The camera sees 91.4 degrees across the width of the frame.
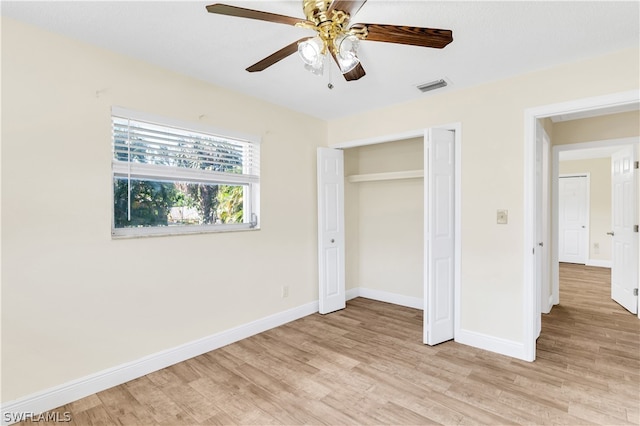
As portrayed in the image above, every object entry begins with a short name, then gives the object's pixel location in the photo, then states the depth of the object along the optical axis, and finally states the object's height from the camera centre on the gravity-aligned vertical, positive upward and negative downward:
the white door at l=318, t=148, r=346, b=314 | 3.94 -0.24
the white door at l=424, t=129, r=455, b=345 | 3.05 -0.23
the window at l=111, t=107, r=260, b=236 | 2.48 +0.32
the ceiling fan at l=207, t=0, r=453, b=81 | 1.49 +0.95
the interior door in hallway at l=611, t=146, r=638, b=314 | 3.86 -0.30
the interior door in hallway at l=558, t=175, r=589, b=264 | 7.13 -0.17
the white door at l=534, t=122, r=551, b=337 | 2.97 -0.11
